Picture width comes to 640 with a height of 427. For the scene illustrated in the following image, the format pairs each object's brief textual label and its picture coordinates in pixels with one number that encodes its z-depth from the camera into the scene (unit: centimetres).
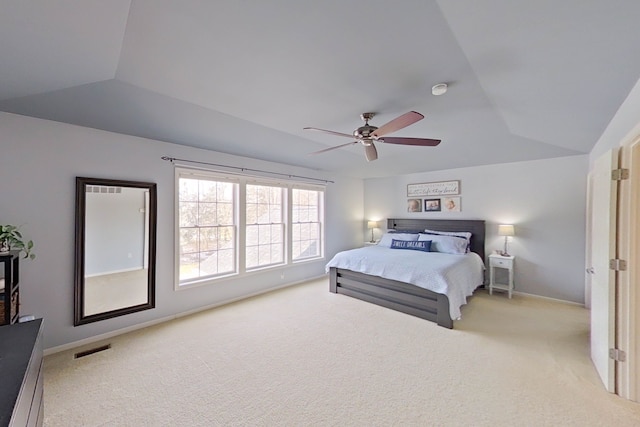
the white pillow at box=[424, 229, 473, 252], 484
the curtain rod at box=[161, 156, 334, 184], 353
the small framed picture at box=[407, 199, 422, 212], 582
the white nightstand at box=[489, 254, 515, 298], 437
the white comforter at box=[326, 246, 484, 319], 341
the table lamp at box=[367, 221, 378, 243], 647
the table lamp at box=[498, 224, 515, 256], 444
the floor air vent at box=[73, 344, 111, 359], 267
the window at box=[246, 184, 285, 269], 459
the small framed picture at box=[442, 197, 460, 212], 530
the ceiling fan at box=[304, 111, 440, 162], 238
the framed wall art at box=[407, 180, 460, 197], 533
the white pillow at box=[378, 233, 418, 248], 524
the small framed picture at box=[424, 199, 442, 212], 556
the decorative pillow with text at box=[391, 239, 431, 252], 486
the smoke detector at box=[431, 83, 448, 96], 226
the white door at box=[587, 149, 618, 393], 214
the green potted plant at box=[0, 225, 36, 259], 217
